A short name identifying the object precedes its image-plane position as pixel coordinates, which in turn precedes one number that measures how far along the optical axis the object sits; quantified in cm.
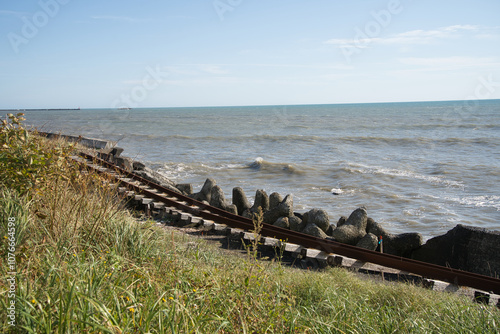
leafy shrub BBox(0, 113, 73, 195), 516
